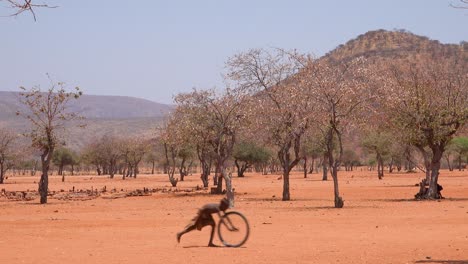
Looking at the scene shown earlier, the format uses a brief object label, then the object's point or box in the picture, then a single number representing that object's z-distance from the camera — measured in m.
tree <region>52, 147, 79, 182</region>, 117.62
